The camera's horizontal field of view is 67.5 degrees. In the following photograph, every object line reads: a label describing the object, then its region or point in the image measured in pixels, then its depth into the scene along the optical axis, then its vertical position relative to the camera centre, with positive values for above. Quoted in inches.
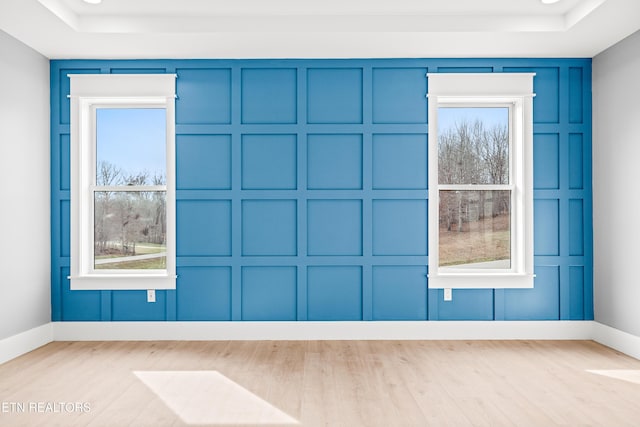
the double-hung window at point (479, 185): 178.7 +10.2
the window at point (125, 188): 178.9 +9.0
